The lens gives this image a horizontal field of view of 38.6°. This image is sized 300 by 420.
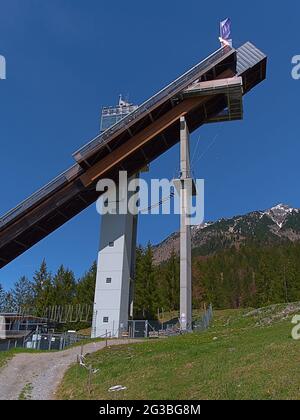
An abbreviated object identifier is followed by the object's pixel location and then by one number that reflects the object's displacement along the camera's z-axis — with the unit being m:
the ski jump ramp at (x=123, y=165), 35.44
